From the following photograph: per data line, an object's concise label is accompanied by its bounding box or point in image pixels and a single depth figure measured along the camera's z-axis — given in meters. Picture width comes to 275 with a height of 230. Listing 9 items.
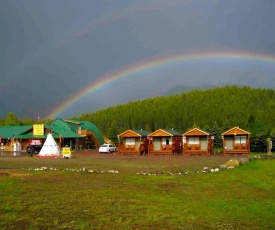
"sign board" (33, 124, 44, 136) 61.25
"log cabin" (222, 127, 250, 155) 46.28
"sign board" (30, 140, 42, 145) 60.68
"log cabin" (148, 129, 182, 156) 49.59
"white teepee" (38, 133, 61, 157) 41.94
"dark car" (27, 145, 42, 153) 48.29
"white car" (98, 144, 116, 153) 54.16
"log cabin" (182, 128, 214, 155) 47.95
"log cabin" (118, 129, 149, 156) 51.12
